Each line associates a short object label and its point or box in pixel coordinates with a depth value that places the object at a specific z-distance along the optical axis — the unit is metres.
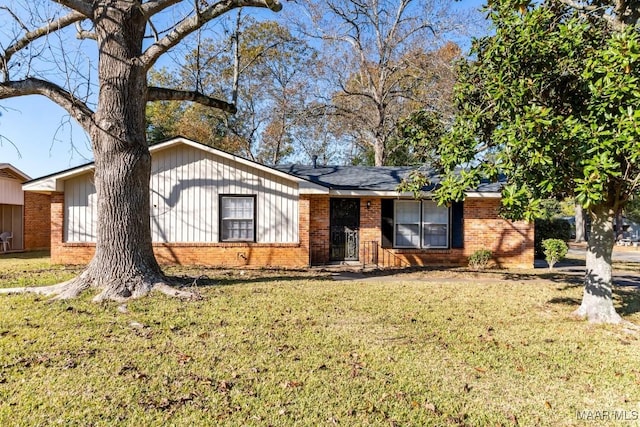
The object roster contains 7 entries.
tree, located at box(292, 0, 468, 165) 20.38
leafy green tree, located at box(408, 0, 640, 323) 4.61
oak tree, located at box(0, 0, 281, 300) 7.21
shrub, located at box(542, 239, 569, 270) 12.18
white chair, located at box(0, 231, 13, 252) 16.75
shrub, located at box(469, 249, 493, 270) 12.18
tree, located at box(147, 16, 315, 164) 25.00
